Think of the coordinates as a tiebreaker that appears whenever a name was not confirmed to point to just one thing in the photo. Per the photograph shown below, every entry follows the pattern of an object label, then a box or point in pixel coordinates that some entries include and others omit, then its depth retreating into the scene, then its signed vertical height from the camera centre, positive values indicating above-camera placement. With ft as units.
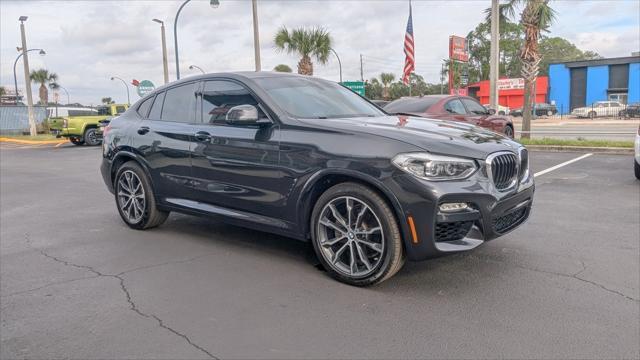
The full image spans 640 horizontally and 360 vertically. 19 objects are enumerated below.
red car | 35.65 +0.30
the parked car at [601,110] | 140.46 -0.55
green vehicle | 70.64 -0.65
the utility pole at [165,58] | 82.21 +9.77
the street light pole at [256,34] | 65.16 +10.48
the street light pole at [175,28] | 72.75 +13.20
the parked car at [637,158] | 27.10 -2.67
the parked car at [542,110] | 160.25 -0.09
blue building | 161.17 +8.50
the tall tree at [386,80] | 231.91 +15.31
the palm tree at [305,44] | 87.45 +12.17
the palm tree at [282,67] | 141.36 +13.94
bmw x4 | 12.17 -1.43
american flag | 71.51 +8.53
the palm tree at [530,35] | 52.08 +7.61
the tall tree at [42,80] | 226.58 +19.59
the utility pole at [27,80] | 97.86 +8.58
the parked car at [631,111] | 129.48 -0.93
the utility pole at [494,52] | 53.88 +6.28
